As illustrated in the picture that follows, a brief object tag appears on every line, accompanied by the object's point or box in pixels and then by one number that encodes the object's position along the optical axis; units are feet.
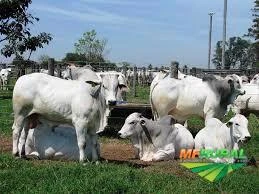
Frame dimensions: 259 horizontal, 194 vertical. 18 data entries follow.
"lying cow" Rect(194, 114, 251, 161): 20.76
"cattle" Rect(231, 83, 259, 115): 34.03
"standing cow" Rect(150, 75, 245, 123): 28.14
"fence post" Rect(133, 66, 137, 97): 63.61
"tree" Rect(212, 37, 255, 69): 208.60
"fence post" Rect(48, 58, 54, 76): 35.86
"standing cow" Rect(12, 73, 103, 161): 20.04
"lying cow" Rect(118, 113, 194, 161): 22.82
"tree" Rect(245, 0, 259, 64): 152.31
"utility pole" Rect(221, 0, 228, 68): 81.55
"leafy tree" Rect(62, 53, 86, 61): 133.38
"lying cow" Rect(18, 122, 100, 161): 21.33
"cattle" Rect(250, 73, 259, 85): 42.98
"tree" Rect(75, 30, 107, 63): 138.65
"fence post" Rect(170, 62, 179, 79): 36.68
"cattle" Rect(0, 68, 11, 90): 72.71
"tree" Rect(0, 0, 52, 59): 56.69
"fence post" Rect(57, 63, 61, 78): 40.54
